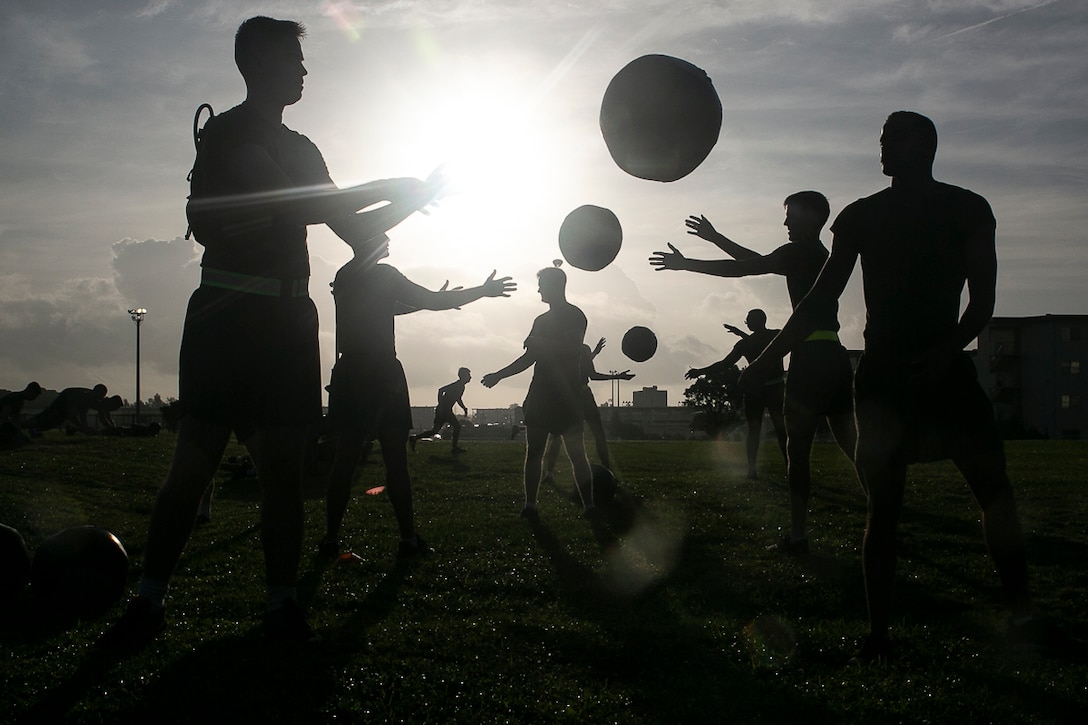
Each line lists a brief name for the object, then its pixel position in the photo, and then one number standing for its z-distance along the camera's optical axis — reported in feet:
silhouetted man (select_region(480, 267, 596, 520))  26.86
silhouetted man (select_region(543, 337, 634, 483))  37.86
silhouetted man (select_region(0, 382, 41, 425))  62.28
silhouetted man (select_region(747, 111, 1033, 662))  12.59
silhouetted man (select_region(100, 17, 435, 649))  12.62
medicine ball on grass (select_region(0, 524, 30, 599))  14.66
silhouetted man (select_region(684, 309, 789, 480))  34.01
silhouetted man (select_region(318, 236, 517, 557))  20.65
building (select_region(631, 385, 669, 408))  361.75
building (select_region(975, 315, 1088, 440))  252.21
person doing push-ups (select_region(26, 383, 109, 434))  71.46
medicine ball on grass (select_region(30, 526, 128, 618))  14.06
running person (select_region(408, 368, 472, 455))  67.46
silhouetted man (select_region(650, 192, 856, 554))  20.57
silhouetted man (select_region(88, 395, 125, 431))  80.12
